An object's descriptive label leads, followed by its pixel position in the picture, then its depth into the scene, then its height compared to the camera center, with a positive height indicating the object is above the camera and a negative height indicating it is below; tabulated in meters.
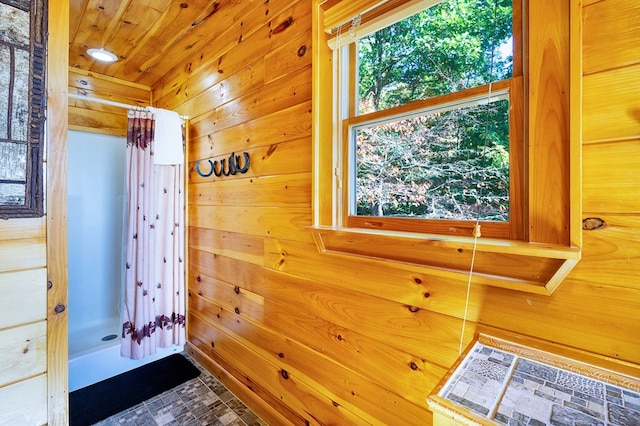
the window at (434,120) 0.86 +0.32
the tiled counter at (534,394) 0.51 -0.36
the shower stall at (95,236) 2.41 -0.19
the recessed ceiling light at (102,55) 2.14 +1.20
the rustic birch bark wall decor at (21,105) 0.86 +0.34
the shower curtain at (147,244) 2.03 -0.21
